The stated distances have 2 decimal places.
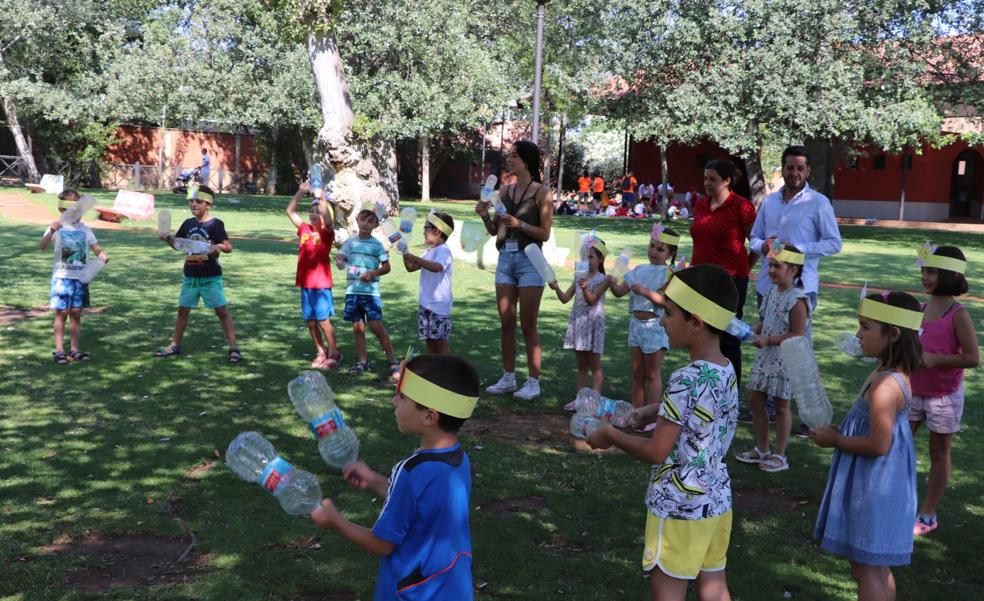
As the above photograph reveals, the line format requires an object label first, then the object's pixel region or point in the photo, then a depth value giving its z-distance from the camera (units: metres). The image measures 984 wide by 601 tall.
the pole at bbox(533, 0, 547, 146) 16.72
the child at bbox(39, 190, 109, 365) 8.55
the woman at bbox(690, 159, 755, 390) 6.77
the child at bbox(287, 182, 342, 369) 8.73
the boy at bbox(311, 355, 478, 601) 2.87
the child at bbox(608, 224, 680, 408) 6.74
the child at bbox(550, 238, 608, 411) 7.20
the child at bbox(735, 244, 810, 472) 6.12
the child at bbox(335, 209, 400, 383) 8.48
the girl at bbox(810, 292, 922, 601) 3.73
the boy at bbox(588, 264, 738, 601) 3.40
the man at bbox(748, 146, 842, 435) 6.73
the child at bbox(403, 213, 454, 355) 7.82
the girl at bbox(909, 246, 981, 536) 5.02
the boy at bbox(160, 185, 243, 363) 8.77
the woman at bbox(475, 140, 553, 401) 7.50
